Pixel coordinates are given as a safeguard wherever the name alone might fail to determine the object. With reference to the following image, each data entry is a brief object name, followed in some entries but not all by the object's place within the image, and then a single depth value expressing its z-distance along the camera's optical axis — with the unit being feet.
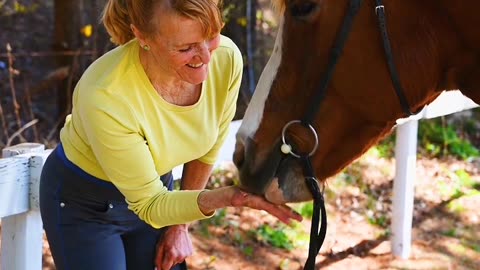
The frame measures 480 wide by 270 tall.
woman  6.21
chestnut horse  5.86
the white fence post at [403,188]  13.12
